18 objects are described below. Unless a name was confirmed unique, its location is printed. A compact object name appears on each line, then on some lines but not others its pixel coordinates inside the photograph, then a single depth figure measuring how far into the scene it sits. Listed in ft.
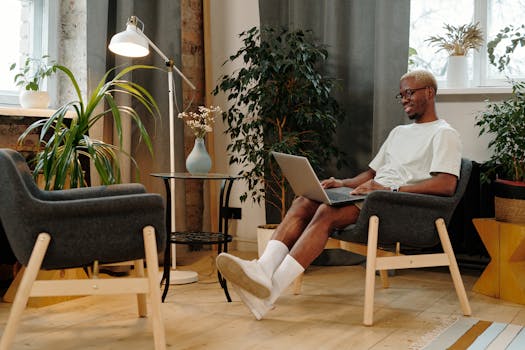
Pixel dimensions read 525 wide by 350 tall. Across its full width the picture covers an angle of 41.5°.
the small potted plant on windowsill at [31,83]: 11.78
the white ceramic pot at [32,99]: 11.77
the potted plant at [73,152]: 9.74
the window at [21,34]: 12.38
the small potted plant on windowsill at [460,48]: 12.53
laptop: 9.43
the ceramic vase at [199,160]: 11.08
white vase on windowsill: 12.62
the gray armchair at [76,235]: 7.01
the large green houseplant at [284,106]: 12.32
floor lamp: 10.92
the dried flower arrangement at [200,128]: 10.98
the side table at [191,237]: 10.26
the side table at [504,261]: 10.51
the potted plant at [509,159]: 10.67
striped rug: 8.07
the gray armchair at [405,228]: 9.16
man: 9.07
